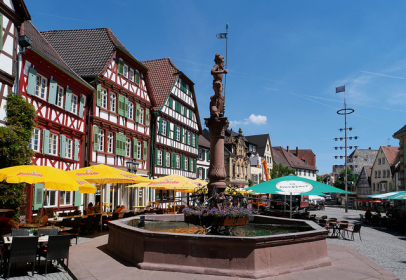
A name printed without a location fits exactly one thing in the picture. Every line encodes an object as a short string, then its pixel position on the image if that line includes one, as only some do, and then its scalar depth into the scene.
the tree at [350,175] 82.28
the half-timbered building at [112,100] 24.48
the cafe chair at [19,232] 8.90
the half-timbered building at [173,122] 33.56
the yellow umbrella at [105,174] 14.66
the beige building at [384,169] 68.94
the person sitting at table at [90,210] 17.62
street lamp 22.95
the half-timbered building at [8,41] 15.84
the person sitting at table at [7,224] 9.34
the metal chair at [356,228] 16.53
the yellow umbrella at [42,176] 10.12
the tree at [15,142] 15.16
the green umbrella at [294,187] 15.87
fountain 7.92
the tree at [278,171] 68.47
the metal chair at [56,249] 8.10
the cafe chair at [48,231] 9.39
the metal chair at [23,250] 7.66
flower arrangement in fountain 10.22
